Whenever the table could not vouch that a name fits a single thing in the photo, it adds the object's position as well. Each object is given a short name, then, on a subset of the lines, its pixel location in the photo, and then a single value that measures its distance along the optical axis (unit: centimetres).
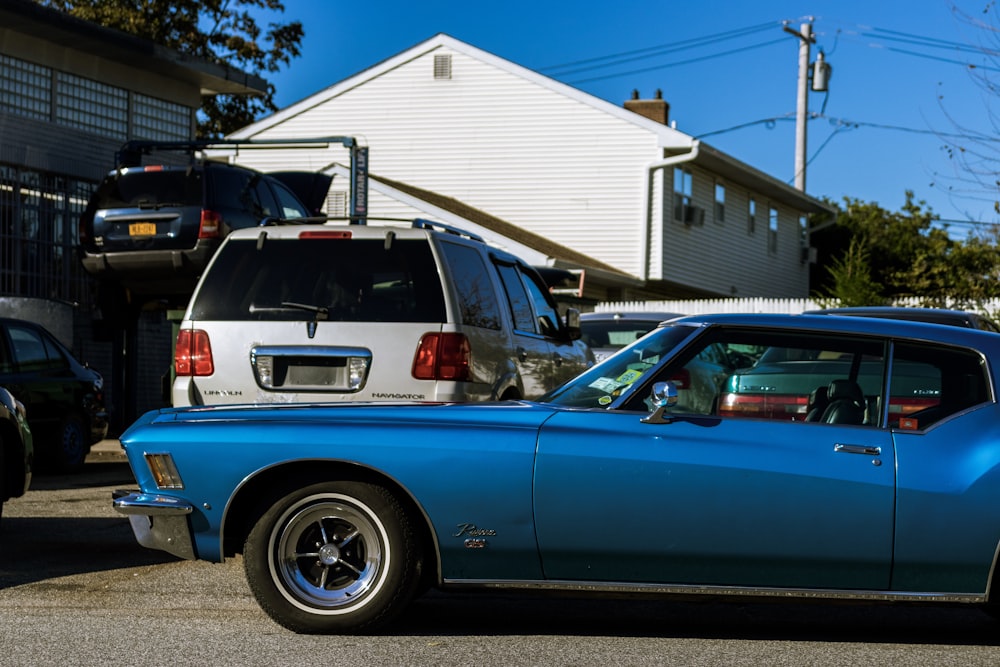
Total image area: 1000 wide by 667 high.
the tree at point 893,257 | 2984
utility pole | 4166
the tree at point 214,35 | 3919
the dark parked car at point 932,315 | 1157
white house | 3250
